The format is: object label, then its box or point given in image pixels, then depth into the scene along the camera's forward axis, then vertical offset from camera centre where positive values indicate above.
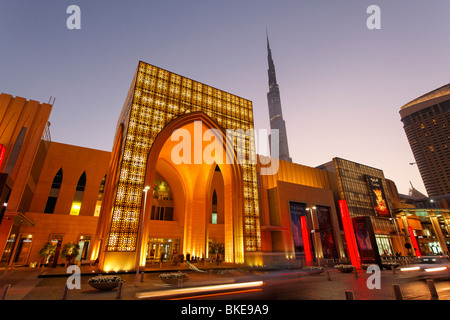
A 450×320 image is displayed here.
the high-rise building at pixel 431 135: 115.31 +57.08
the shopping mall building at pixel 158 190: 20.94 +7.70
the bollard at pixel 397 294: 7.48 -1.35
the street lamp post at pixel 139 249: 12.46 +0.27
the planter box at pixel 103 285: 11.11 -1.45
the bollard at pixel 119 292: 9.42 -1.51
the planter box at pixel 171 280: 13.07 -1.46
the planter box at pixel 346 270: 19.42 -1.54
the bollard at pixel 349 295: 6.75 -1.24
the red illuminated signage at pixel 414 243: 39.84 +1.14
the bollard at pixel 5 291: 7.31 -1.12
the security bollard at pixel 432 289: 8.54 -1.40
